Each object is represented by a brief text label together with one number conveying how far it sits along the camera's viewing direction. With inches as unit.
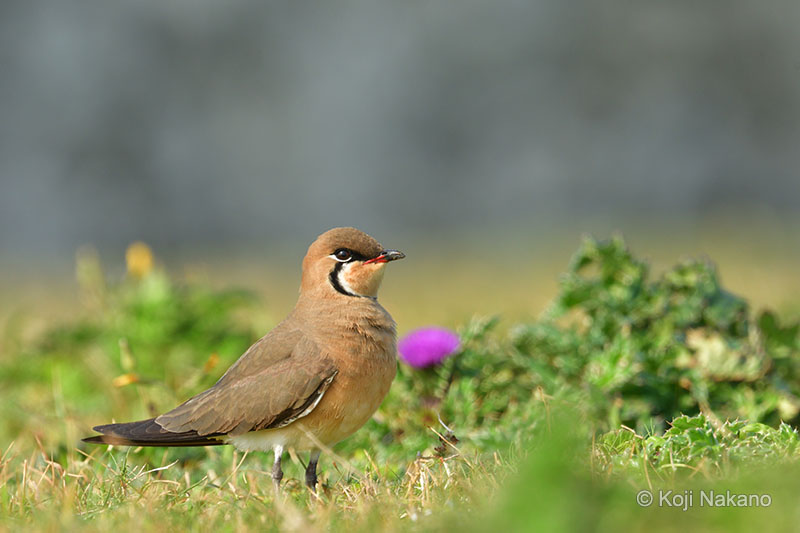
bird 250.5
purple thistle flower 321.7
